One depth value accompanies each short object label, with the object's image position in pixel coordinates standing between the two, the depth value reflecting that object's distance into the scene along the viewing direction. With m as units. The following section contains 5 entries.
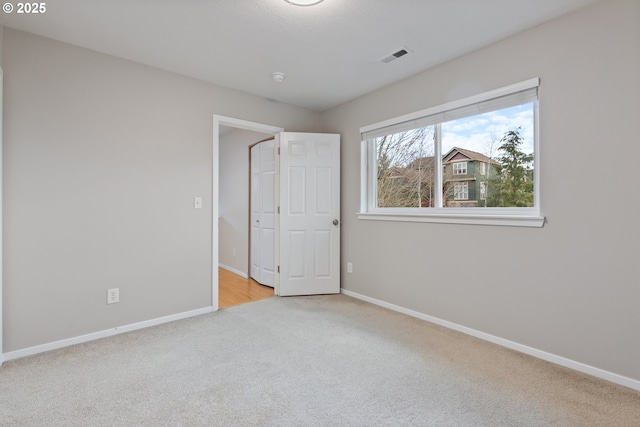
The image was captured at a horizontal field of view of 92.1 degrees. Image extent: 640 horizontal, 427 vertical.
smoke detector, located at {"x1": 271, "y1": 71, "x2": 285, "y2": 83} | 2.95
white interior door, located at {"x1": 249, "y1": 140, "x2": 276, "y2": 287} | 4.22
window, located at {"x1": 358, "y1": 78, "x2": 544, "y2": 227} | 2.35
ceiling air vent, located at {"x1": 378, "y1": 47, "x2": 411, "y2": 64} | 2.54
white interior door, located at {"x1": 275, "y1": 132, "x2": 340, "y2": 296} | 3.71
